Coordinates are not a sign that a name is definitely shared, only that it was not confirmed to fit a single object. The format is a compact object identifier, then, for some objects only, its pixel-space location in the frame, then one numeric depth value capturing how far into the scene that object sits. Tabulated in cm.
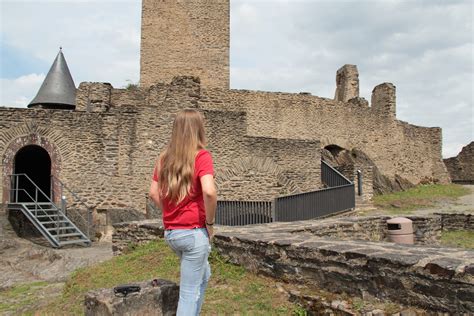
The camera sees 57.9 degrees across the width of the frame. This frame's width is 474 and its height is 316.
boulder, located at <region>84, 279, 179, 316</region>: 350
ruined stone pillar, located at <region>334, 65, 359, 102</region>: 2588
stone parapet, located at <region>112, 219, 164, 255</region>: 760
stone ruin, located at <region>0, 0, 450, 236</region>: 1255
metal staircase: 1111
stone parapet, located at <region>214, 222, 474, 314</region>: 316
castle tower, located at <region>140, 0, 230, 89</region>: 2292
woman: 315
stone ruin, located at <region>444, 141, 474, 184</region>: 3077
